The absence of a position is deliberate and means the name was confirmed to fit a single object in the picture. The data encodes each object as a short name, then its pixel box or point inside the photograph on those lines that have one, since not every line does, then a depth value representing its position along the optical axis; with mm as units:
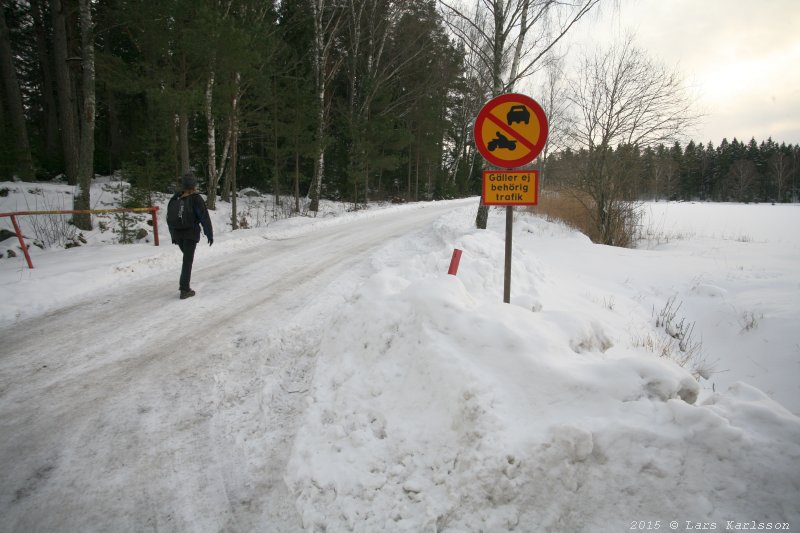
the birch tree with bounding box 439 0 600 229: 9617
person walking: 5676
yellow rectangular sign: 4102
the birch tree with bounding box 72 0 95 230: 9867
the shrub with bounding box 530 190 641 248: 13406
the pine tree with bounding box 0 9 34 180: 15094
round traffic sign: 3967
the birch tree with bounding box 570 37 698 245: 12336
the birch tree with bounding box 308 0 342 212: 16031
